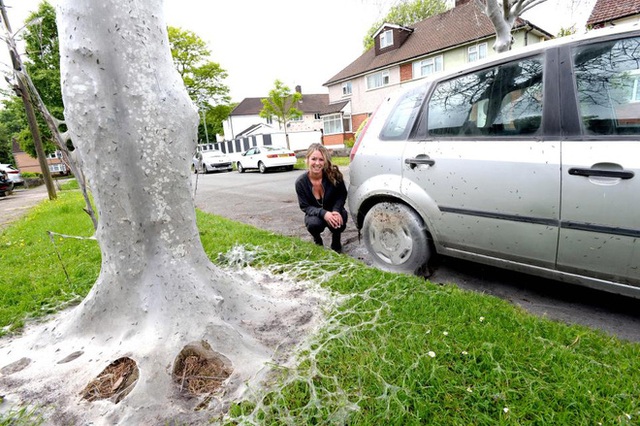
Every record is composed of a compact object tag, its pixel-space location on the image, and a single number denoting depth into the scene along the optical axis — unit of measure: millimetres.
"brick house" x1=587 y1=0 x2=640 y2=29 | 13142
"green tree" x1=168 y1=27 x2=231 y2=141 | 31891
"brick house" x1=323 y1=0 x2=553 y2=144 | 20609
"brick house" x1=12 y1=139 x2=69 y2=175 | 48656
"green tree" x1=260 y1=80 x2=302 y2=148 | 29109
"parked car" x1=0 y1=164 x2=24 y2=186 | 20156
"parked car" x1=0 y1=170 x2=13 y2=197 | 14445
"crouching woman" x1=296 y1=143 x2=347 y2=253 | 3758
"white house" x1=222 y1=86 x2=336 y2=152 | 37781
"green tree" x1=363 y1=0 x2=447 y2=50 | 30861
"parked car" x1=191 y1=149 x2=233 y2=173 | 21141
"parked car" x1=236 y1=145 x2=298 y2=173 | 16812
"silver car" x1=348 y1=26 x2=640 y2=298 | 2025
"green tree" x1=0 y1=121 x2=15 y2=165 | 48181
